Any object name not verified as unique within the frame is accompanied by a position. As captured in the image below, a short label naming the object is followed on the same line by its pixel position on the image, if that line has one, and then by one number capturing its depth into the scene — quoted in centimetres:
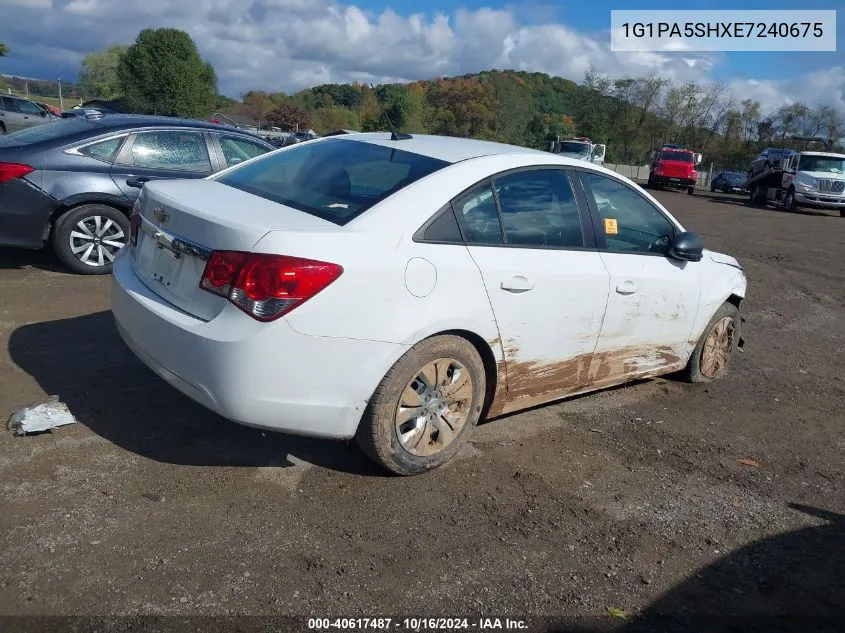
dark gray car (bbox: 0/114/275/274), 651
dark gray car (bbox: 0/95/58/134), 2850
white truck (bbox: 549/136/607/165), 3453
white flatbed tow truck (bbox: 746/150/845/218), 2547
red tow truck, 3538
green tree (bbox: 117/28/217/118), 7106
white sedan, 316
